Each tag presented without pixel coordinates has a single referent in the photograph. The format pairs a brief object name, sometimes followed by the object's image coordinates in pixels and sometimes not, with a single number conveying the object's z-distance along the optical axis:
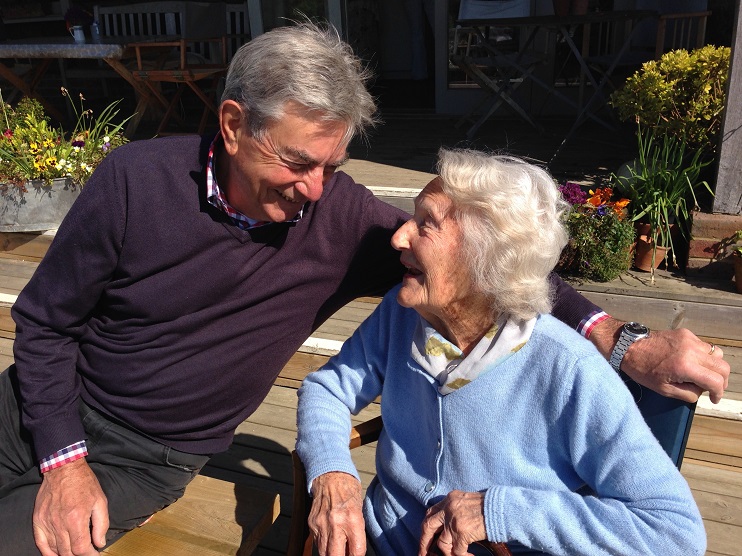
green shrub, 3.53
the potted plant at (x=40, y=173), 4.01
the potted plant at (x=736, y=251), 3.15
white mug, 5.83
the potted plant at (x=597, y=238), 3.24
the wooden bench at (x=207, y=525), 1.54
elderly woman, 1.19
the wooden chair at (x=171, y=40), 5.63
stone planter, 4.02
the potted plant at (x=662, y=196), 3.38
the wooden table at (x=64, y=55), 5.43
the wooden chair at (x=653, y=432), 1.32
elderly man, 1.46
